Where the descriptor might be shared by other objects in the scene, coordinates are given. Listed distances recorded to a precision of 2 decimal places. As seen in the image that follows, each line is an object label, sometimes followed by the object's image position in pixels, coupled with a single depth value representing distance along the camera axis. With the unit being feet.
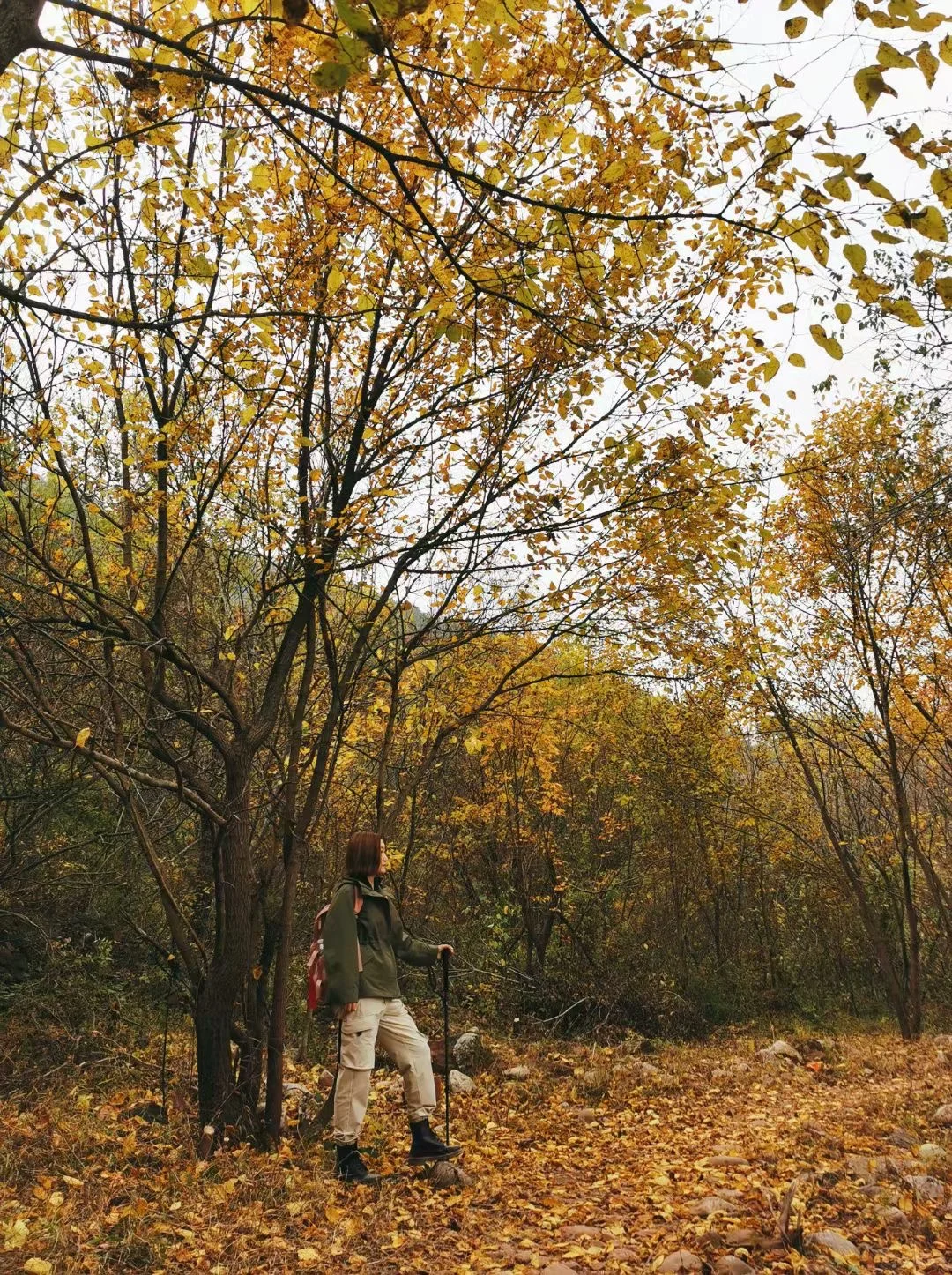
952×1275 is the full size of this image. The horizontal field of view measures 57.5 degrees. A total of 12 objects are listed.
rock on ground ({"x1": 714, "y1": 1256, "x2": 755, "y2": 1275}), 11.18
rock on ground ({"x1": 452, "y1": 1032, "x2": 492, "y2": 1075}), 27.86
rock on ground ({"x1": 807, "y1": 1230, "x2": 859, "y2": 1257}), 11.47
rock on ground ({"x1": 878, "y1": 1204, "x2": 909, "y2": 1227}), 12.62
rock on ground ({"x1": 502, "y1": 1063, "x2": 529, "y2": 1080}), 27.35
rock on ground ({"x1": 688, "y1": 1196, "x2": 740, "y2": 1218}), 13.61
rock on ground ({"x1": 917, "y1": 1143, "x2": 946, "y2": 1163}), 15.71
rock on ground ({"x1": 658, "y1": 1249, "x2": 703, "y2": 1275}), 11.50
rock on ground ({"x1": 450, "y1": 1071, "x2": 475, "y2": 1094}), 24.93
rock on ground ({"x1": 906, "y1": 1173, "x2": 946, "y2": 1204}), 13.56
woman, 15.89
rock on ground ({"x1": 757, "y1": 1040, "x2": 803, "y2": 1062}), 30.69
